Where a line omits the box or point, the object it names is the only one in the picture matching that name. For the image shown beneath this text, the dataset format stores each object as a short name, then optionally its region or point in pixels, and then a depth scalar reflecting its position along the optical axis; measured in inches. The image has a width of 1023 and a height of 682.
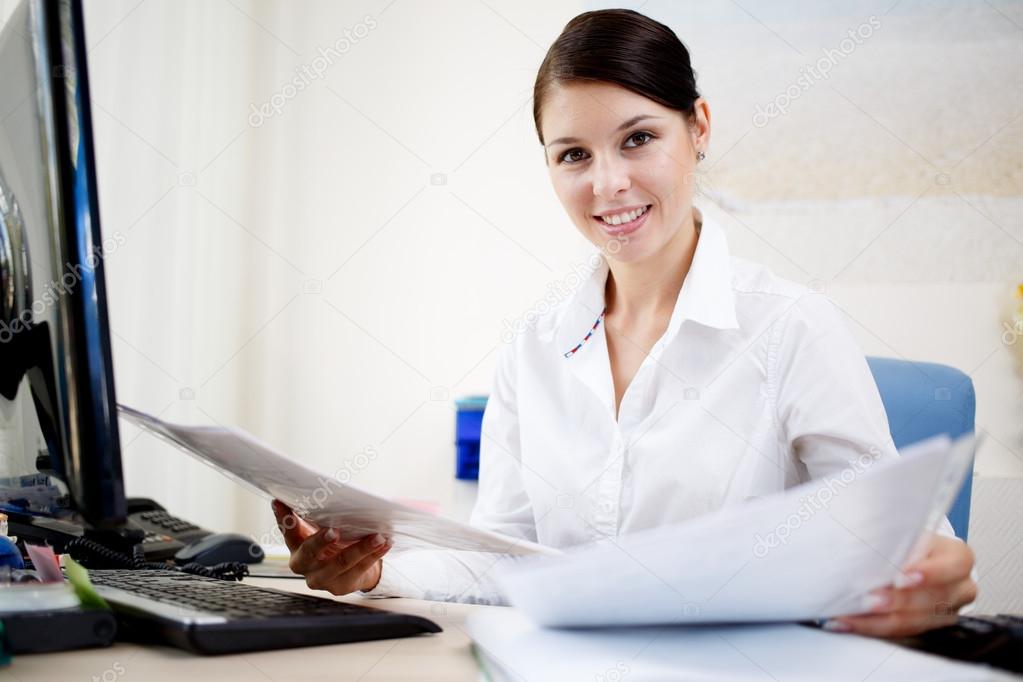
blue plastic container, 106.7
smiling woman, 46.0
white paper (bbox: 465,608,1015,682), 19.7
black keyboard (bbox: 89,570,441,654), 24.7
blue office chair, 50.3
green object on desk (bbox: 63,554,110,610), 26.0
